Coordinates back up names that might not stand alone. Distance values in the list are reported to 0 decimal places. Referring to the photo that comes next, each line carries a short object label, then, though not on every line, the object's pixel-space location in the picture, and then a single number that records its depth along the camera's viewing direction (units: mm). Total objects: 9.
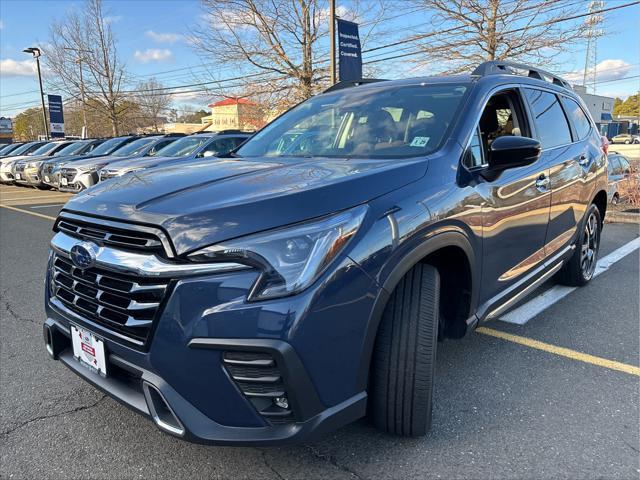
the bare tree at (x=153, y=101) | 34856
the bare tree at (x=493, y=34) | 15102
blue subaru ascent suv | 1689
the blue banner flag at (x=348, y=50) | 13773
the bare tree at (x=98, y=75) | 27406
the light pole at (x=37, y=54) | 29453
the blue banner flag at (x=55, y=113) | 28188
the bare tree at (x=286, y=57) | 19172
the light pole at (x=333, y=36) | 14820
